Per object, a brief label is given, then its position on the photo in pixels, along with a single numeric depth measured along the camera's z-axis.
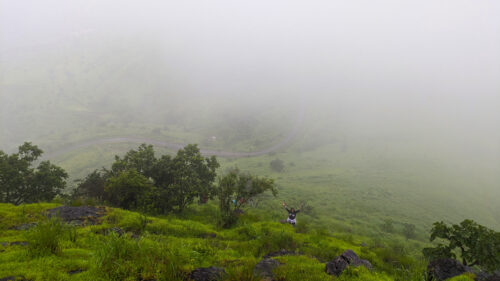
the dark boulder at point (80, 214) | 14.46
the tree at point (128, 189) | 22.92
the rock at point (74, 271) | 7.07
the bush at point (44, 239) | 7.66
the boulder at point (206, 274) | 7.50
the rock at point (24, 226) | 12.52
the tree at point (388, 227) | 43.36
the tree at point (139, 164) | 28.11
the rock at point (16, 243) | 9.25
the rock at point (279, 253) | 13.06
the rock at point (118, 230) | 12.70
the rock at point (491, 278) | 11.47
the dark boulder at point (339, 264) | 9.17
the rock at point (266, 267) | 8.26
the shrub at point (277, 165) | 91.31
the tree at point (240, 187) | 23.42
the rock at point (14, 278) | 6.29
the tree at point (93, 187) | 26.39
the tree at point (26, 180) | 23.28
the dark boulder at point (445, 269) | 13.29
